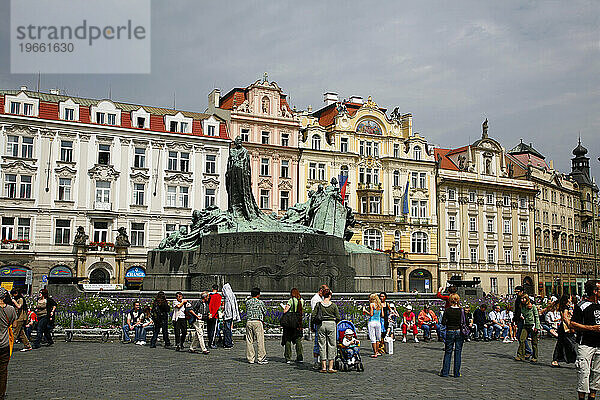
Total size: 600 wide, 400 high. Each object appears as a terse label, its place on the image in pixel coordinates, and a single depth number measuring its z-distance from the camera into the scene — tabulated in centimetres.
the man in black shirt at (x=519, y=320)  1384
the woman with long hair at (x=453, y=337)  1100
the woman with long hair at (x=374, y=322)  1377
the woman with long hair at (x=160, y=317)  1508
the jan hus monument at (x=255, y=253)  2005
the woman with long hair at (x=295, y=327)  1212
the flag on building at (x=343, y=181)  5041
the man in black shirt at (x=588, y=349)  814
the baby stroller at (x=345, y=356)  1148
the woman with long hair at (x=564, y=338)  1177
